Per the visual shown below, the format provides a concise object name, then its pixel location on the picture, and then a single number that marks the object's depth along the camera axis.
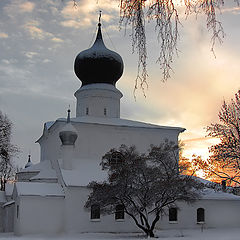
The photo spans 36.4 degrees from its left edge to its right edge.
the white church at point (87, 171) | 20.61
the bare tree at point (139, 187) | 18.48
